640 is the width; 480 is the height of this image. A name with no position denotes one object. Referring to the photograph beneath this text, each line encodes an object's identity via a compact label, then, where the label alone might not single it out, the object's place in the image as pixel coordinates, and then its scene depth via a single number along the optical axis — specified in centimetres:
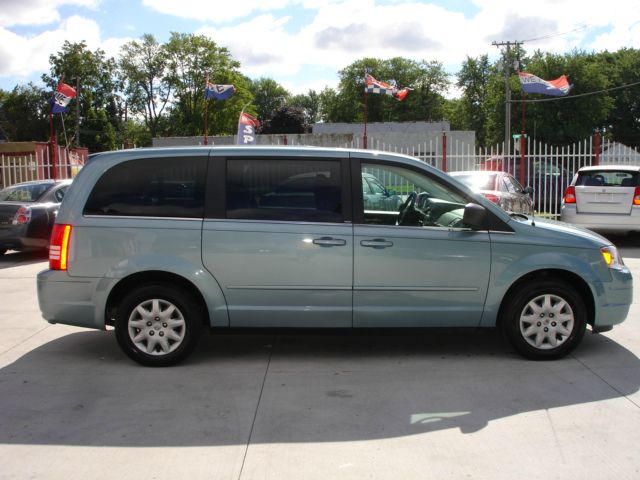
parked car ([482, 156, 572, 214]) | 1740
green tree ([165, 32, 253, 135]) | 6506
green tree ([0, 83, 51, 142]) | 6656
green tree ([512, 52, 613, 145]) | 4634
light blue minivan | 511
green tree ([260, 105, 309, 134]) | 6475
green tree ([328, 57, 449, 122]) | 8688
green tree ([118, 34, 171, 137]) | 6831
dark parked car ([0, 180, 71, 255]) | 1123
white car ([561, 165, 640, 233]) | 1183
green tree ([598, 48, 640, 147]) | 5819
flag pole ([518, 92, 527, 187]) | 1646
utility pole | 4094
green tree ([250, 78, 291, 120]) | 10488
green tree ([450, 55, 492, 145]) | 7900
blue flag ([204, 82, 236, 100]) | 2416
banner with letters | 2120
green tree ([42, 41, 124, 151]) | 5962
